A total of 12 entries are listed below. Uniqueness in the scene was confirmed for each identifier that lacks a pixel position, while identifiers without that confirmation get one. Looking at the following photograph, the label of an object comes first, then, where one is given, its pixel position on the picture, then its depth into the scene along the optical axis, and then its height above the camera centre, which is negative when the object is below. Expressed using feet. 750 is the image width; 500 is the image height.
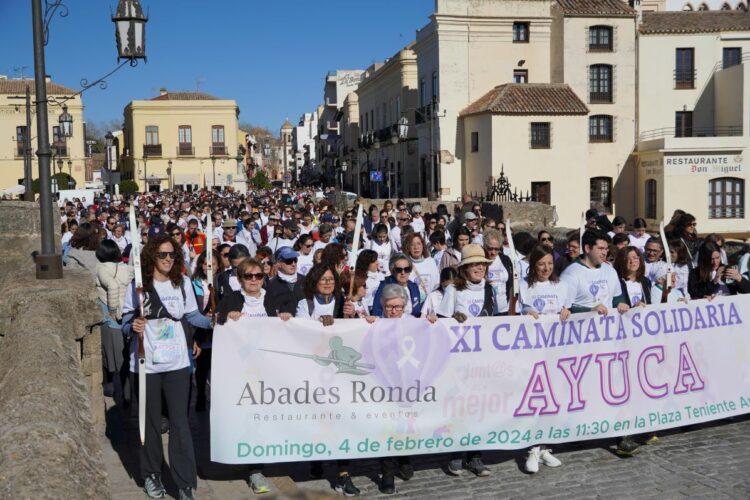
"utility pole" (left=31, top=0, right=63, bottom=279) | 23.26 +1.87
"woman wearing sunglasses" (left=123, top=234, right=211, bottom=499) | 18.94 -3.30
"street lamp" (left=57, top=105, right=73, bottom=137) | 78.48 +7.75
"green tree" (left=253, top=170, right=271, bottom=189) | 342.64 +10.04
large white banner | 20.15 -4.40
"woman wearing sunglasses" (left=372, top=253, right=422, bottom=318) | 23.91 -2.30
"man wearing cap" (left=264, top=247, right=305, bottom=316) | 22.67 -2.34
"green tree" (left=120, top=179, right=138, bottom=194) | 196.53 +4.75
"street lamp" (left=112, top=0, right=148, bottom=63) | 32.35 +6.76
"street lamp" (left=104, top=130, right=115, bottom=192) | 88.47 +7.05
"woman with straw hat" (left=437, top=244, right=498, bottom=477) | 22.54 -2.30
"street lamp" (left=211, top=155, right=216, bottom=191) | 246.47 +11.85
